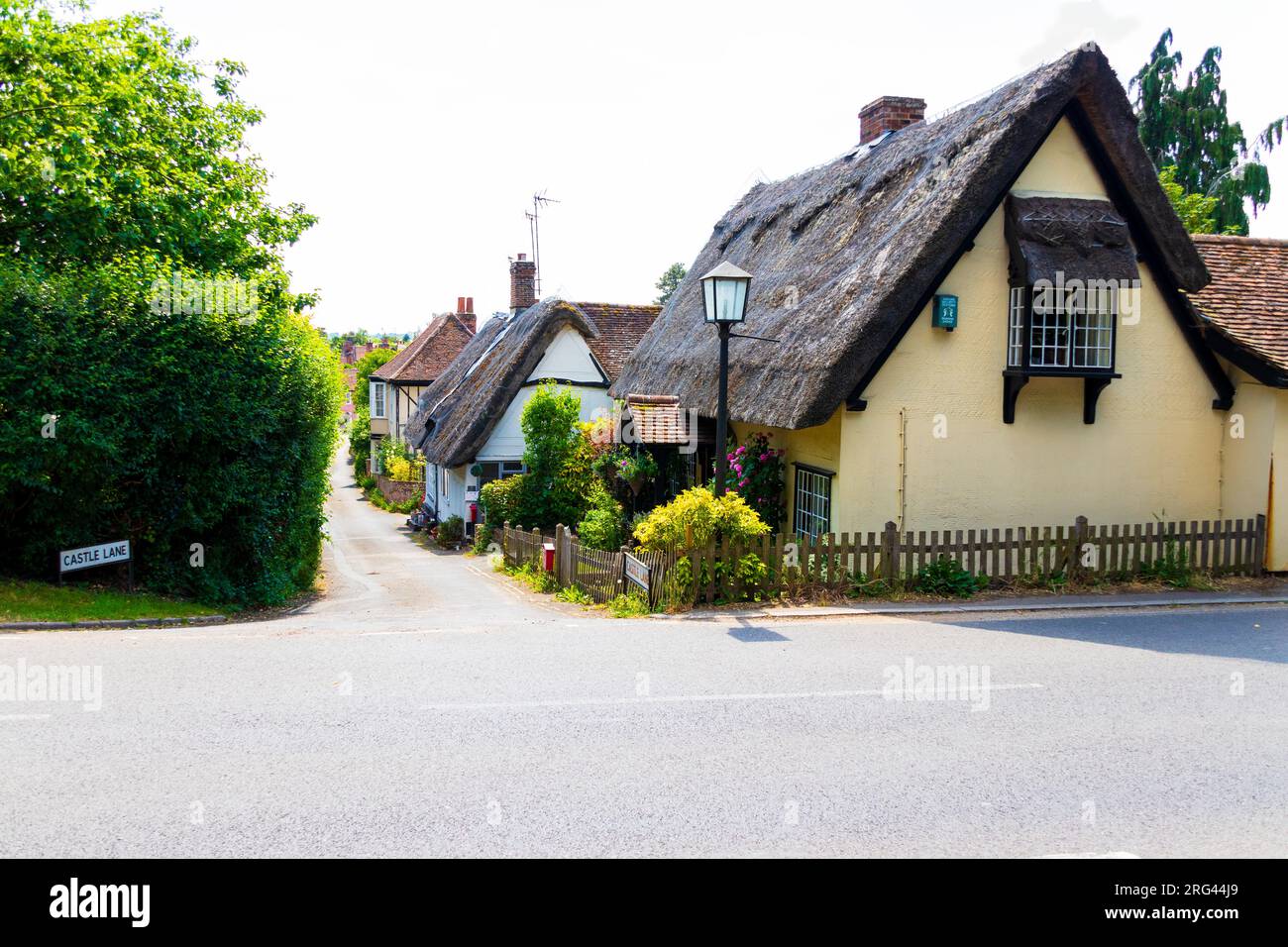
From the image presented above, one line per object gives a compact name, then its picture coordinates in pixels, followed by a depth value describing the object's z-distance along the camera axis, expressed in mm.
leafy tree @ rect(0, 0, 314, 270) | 16391
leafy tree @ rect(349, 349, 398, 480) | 58969
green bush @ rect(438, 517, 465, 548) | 32219
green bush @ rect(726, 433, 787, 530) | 15719
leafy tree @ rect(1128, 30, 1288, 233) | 38281
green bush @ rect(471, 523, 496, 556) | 27875
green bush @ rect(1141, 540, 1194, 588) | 13133
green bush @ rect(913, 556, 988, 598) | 12780
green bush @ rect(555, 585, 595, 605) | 14837
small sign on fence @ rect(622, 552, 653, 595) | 12727
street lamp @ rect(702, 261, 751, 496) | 11828
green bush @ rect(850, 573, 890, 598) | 12664
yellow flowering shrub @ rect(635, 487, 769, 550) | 12438
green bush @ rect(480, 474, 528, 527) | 25391
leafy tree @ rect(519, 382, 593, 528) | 24250
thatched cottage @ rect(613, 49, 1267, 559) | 13289
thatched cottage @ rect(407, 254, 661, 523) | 30766
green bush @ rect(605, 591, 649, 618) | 12609
